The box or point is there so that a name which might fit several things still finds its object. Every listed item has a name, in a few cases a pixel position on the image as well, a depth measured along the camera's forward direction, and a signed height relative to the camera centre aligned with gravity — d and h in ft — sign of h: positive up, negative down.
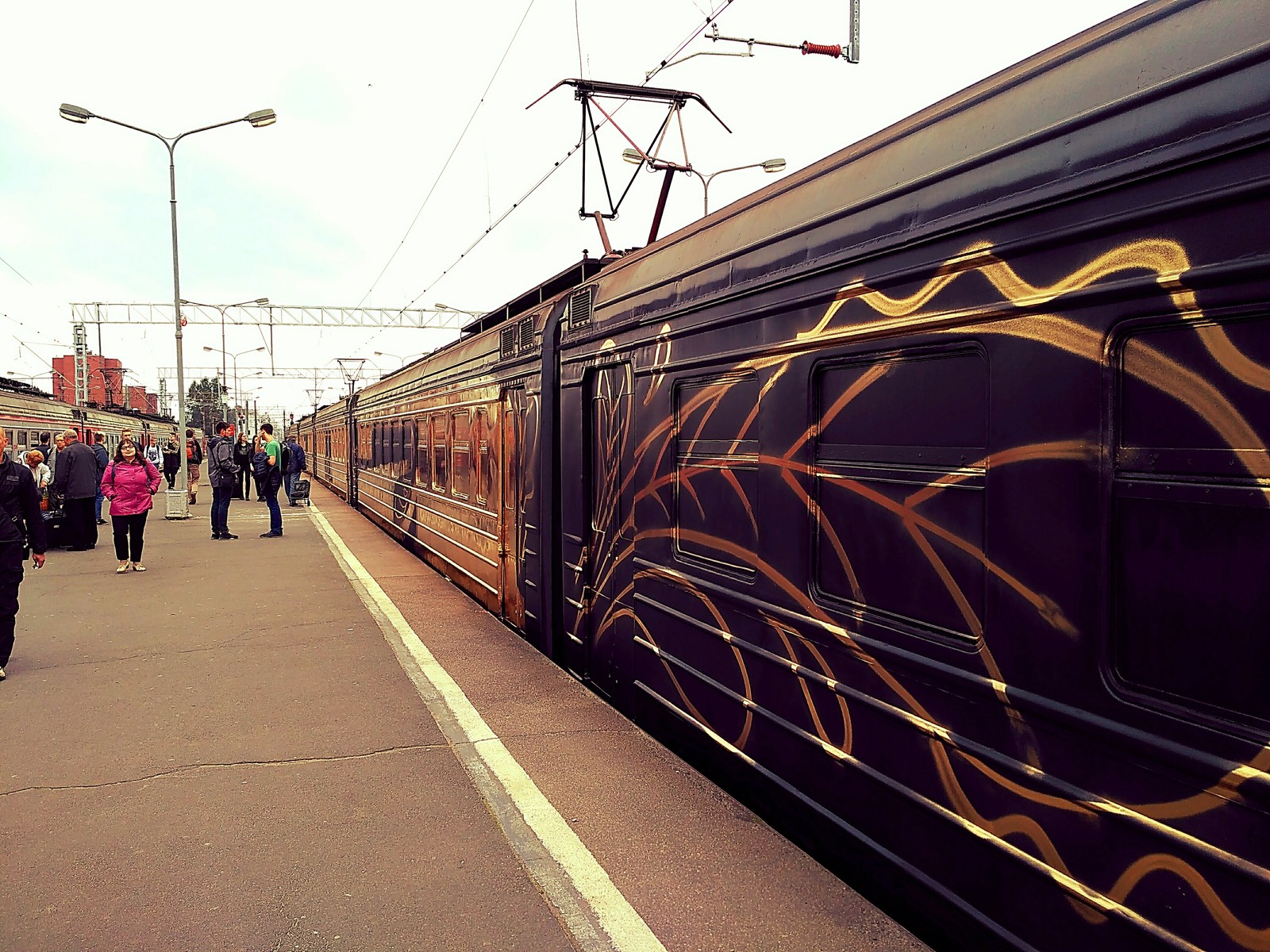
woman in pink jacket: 37.29 -2.07
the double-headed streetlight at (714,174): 50.30 +17.66
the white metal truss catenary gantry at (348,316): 121.90 +17.97
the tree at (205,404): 219.14 +14.40
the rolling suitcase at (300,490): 78.18 -3.99
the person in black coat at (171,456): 84.17 -1.05
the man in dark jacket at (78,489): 45.57 -2.25
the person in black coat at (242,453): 57.77 -0.51
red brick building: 244.63 +18.68
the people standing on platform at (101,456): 52.65 -0.66
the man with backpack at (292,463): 73.94 -1.53
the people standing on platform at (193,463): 85.61 -1.68
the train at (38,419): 71.08 +2.60
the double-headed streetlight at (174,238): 67.21 +17.74
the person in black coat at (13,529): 21.77 -2.12
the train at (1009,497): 6.31 -0.50
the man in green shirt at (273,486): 51.31 -2.41
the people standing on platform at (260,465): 53.88 -1.19
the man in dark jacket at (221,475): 50.44 -1.70
